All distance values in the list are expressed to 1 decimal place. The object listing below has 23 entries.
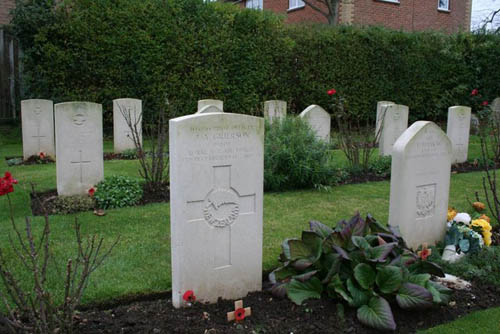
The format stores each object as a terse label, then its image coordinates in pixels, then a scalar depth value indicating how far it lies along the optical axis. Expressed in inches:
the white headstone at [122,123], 396.8
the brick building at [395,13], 737.6
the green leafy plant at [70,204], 232.4
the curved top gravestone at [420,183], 168.7
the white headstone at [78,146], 249.1
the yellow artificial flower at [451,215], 192.9
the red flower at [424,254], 146.1
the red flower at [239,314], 121.3
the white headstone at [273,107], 449.4
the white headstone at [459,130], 384.5
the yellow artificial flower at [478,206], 200.1
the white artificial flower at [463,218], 184.5
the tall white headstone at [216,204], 127.0
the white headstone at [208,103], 394.7
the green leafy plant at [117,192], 242.7
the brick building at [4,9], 594.2
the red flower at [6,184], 112.2
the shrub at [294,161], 278.1
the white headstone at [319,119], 386.3
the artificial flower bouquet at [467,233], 171.7
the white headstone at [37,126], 365.7
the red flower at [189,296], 128.6
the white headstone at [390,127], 381.7
